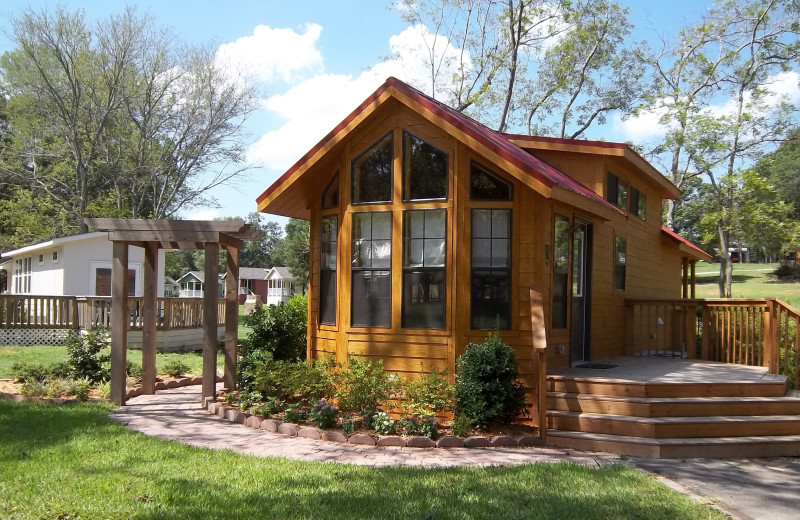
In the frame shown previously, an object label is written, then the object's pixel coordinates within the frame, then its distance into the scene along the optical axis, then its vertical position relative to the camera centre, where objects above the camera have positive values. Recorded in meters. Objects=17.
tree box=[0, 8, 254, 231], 23.69 +6.94
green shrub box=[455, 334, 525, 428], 7.04 -1.16
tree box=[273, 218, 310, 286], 42.38 +1.94
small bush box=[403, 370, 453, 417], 7.28 -1.31
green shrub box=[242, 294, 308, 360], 9.38 -0.74
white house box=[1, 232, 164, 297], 20.02 +0.58
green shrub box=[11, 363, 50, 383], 9.52 -1.40
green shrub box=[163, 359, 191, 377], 11.49 -1.59
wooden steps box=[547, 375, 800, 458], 6.71 -1.52
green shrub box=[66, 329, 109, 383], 9.95 -1.21
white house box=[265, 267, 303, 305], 62.62 -0.14
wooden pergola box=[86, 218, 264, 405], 8.81 +0.40
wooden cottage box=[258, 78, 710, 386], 7.91 +0.66
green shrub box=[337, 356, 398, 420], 7.36 -1.27
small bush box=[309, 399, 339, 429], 7.19 -1.54
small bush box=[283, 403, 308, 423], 7.48 -1.59
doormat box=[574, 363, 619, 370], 9.11 -1.22
